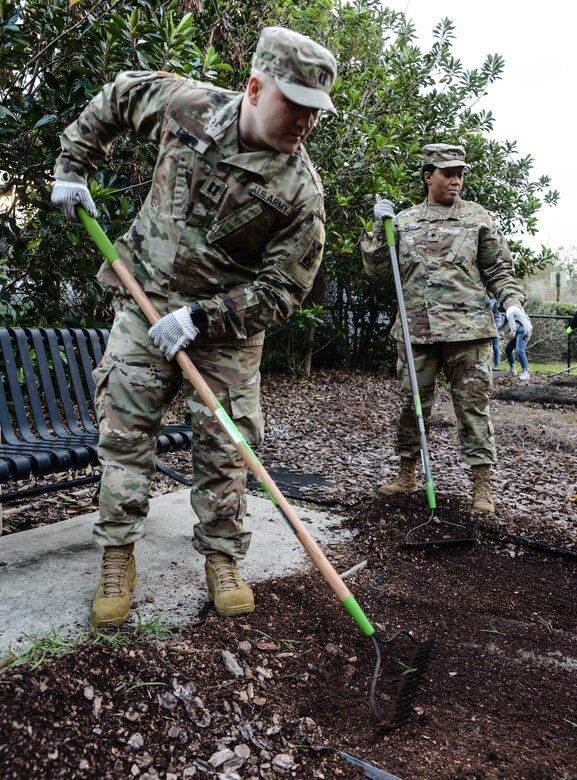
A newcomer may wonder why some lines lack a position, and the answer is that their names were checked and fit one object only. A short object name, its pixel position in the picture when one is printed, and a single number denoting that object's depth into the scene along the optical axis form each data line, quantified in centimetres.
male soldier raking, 240
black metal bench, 286
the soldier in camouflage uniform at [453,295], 423
